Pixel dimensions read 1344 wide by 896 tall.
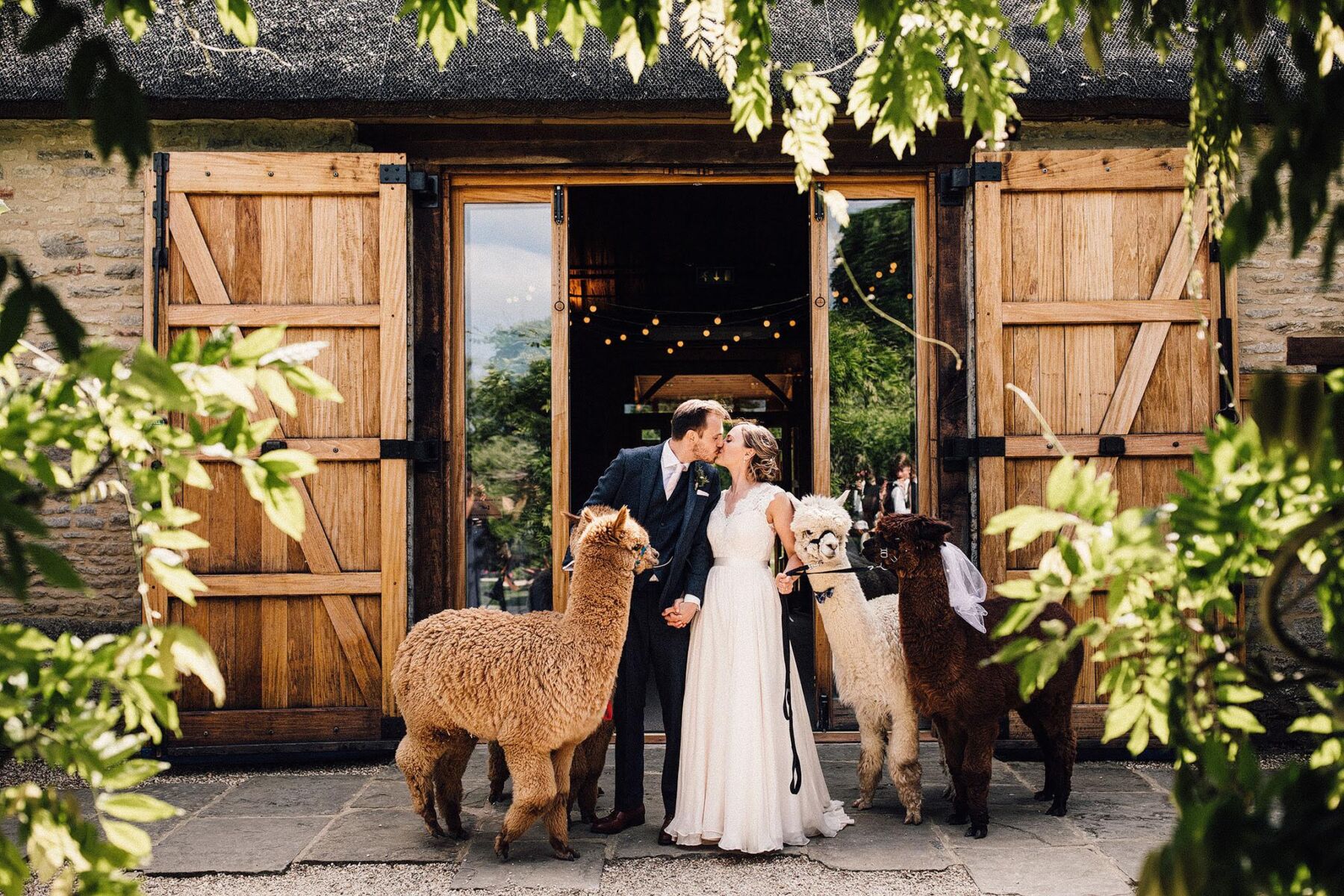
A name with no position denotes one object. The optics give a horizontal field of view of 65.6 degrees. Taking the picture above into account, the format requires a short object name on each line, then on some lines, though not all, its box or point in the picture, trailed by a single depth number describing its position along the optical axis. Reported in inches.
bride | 177.8
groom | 192.1
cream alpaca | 189.0
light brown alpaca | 166.2
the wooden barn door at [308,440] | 238.8
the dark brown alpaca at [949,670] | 184.7
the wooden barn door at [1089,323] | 241.9
